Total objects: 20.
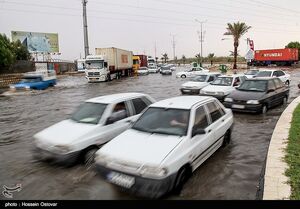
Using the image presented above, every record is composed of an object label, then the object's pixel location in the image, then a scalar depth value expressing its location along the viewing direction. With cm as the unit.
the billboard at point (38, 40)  6462
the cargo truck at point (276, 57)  6026
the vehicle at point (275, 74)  2154
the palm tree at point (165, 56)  14068
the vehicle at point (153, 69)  5728
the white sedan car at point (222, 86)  1542
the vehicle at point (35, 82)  2865
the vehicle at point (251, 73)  2466
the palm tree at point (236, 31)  4866
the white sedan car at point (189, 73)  4005
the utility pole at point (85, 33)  4384
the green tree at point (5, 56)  4330
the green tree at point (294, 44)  7838
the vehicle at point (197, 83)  1942
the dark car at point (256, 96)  1266
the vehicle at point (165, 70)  5028
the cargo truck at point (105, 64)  3644
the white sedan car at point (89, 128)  685
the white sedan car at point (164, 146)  511
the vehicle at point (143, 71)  5134
